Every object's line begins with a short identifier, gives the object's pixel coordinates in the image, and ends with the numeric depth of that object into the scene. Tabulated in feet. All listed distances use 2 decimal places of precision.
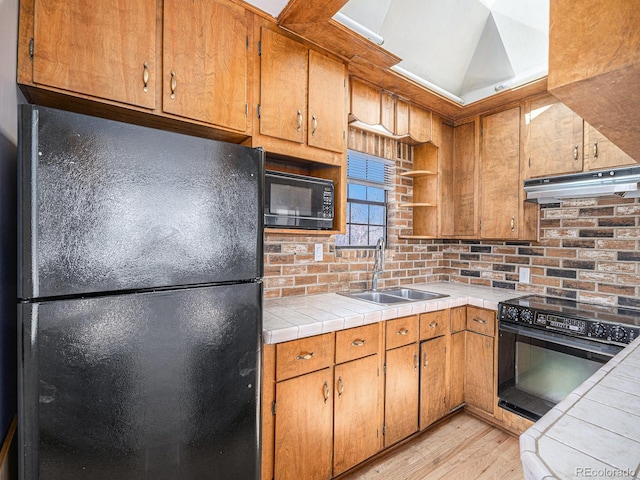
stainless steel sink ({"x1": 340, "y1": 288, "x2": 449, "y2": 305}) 8.18
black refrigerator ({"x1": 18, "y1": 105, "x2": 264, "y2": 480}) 2.85
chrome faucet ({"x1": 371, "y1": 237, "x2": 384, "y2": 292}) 8.59
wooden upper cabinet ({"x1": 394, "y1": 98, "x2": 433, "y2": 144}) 8.35
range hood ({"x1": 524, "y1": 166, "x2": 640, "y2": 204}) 6.36
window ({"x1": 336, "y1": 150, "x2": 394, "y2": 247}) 8.74
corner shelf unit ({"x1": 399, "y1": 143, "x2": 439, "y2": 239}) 9.44
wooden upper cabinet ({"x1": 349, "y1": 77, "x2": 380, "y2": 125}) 7.30
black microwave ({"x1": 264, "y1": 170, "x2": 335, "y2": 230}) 5.85
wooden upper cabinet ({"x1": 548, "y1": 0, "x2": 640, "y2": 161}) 1.60
